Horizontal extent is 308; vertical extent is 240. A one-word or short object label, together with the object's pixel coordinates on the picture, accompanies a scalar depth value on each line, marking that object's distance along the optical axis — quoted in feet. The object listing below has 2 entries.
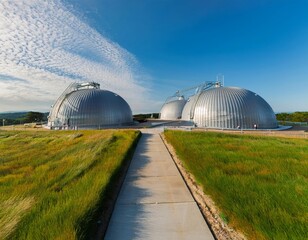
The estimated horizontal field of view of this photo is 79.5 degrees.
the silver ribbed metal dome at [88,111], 123.85
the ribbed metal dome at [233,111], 112.27
